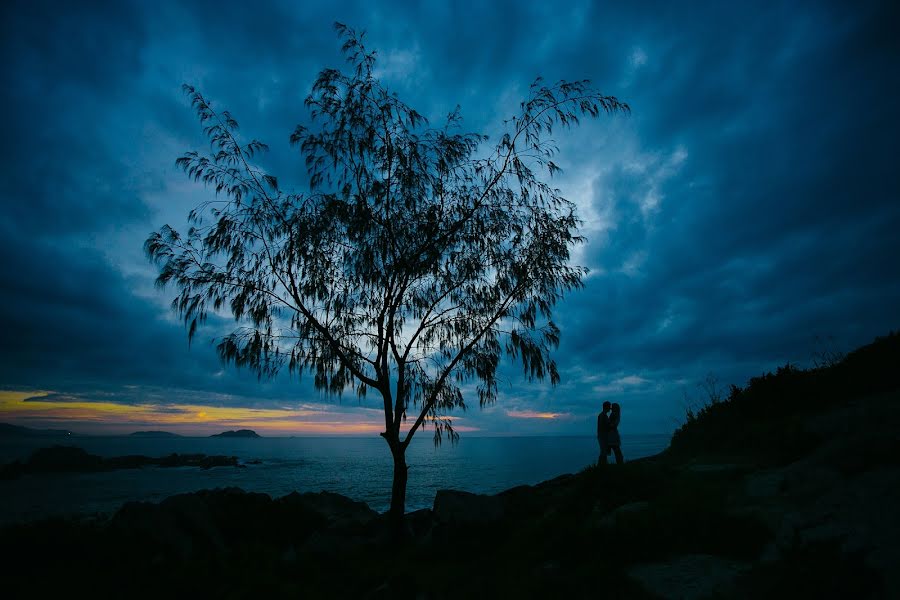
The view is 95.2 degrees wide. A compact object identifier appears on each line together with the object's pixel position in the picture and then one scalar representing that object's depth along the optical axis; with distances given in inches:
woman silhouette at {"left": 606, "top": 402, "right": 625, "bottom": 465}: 566.3
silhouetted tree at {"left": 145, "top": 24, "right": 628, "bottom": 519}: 441.1
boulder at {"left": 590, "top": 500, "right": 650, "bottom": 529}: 282.7
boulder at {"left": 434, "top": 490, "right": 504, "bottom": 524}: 411.8
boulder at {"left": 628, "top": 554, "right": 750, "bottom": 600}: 185.6
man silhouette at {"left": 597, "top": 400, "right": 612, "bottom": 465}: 570.9
